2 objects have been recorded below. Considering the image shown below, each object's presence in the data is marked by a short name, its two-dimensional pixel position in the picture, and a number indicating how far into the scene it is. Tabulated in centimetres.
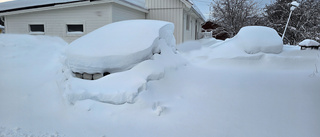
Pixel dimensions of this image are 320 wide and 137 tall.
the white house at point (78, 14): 923
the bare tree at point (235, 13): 1786
